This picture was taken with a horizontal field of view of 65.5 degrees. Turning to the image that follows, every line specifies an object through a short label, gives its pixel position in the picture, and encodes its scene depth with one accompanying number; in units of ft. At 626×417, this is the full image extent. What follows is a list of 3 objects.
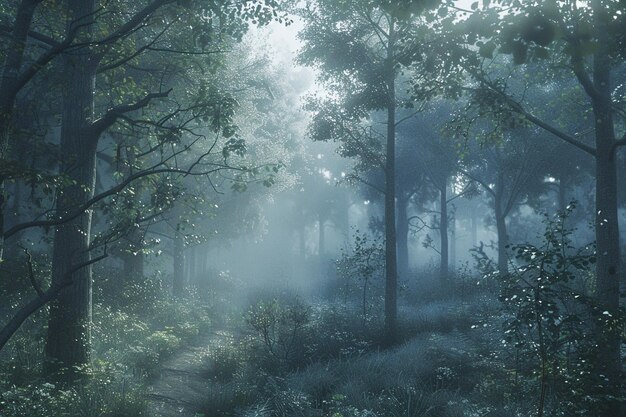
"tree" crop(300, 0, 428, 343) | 43.68
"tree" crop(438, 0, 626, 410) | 12.44
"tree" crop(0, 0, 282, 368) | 26.25
